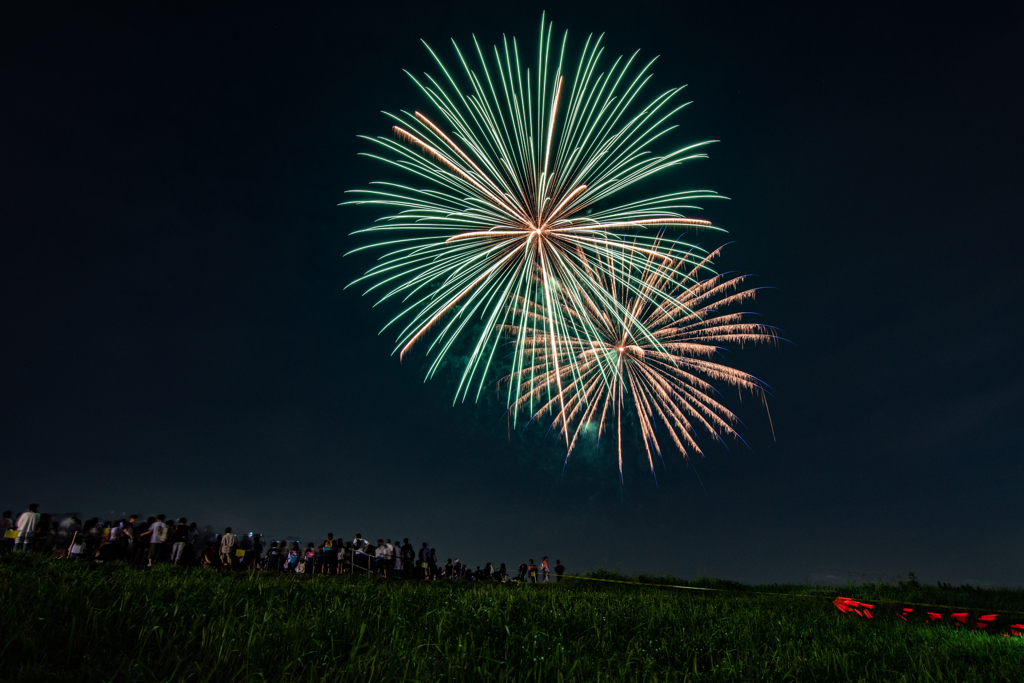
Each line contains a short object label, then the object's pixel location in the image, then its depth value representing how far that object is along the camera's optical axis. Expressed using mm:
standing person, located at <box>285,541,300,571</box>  21031
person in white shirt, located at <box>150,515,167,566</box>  15352
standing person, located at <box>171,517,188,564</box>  16234
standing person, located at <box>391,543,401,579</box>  20750
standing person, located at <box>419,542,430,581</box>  23203
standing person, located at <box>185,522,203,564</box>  17016
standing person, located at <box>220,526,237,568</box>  17359
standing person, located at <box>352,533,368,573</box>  20531
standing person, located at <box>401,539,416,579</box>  22062
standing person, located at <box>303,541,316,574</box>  19784
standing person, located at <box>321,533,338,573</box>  18617
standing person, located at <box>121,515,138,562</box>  15312
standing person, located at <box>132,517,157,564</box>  15727
